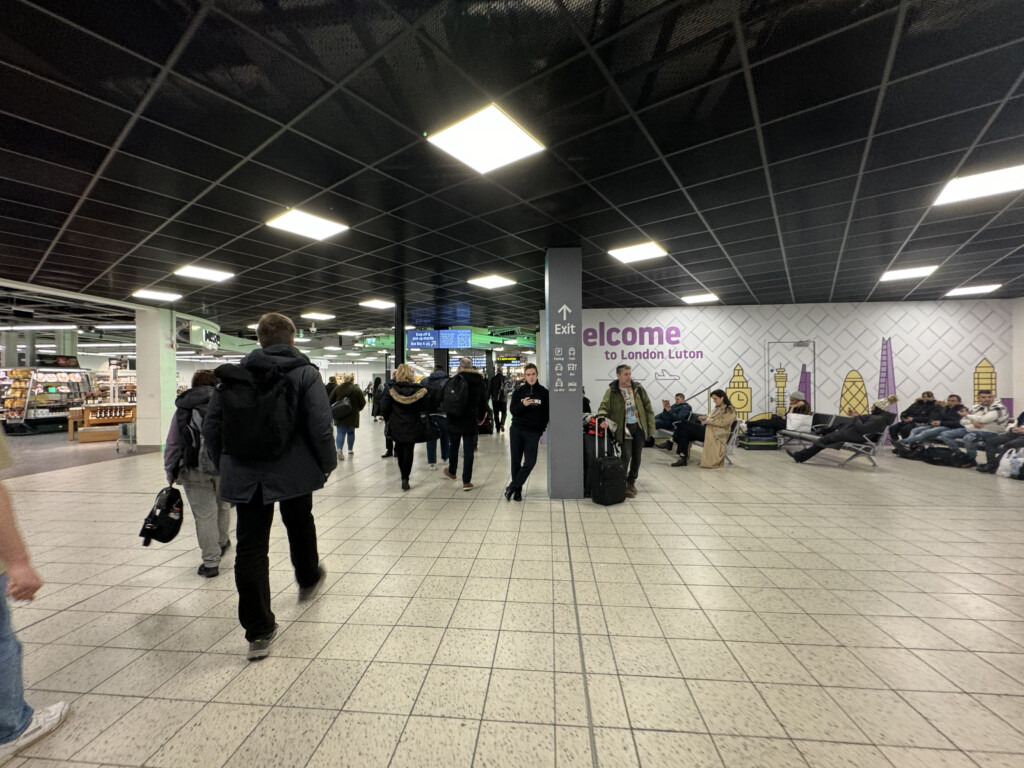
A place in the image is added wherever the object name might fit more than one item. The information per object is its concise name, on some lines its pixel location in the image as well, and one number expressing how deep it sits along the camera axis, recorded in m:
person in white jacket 7.05
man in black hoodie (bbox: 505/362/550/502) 4.96
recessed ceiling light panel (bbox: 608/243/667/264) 6.08
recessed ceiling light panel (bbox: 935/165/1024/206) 3.99
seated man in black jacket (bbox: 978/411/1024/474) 6.41
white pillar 10.06
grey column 5.24
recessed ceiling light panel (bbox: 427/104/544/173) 3.11
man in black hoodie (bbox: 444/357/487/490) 5.48
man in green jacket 5.29
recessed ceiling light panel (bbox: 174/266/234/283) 6.99
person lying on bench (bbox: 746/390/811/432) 9.19
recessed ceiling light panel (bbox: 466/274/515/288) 7.90
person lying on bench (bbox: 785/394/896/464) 7.21
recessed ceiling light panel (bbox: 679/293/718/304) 9.60
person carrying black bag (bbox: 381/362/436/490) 5.26
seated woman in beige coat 7.07
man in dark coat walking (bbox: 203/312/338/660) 2.03
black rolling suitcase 4.84
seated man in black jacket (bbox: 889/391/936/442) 8.81
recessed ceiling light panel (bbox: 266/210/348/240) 4.81
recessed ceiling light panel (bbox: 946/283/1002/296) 8.62
